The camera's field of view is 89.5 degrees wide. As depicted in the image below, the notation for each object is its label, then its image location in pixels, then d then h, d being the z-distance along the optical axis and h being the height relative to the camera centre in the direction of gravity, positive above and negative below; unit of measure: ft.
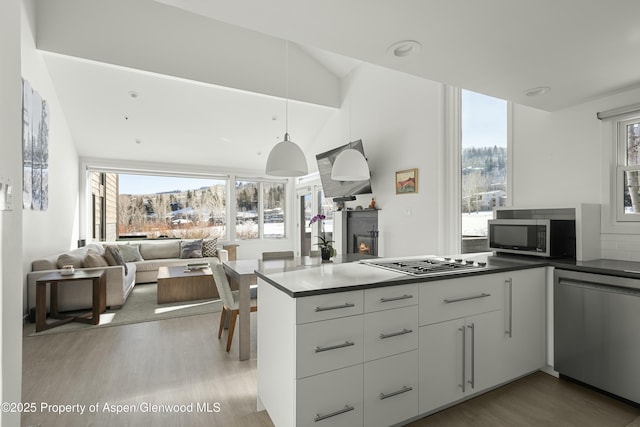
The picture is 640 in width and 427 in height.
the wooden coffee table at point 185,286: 14.48 -3.33
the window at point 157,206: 23.07 +0.56
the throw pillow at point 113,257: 14.42 -1.94
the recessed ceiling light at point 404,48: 5.64 +2.99
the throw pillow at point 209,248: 21.47 -2.29
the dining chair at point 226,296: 9.25 -2.38
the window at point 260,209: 25.76 +0.41
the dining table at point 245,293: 8.91 -2.24
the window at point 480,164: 11.01 +1.82
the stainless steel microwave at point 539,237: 8.15 -0.61
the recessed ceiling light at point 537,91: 7.54 +2.94
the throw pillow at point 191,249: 20.94 -2.30
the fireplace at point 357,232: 16.83 -1.00
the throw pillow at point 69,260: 12.97 -1.90
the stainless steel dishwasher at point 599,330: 6.33 -2.46
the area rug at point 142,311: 11.30 -3.99
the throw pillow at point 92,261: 13.43 -1.99
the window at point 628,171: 7.85 +1.07
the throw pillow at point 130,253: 19.30 -2.37
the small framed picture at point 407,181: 14.07 +1.48
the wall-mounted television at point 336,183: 16.61 +1.72
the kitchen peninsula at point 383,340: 4.90 -2.23
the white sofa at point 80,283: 12.00 -2.88
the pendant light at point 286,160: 10.52 +1.77
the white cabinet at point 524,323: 7.11 -2.50
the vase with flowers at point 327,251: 10.13 -1.19
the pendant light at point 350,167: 10.94 +1.59
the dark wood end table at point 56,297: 11.03 -3.05
